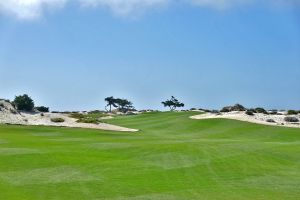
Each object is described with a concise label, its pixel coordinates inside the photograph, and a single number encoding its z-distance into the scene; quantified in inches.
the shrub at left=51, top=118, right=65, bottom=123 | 2272.3
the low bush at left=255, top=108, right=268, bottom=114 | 3059.5
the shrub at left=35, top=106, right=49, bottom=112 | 3168.8
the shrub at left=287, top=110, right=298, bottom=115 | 2989.7
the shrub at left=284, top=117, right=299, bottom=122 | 2523.1
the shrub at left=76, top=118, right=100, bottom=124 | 2351.4
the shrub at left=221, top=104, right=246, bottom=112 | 3336.6
